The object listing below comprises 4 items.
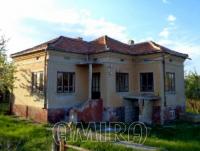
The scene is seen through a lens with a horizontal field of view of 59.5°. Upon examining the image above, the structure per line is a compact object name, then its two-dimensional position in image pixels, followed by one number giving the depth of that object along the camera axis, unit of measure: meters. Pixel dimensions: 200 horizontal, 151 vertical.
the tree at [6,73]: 13.50
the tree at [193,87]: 17.92
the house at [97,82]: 11.55
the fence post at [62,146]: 4.64
